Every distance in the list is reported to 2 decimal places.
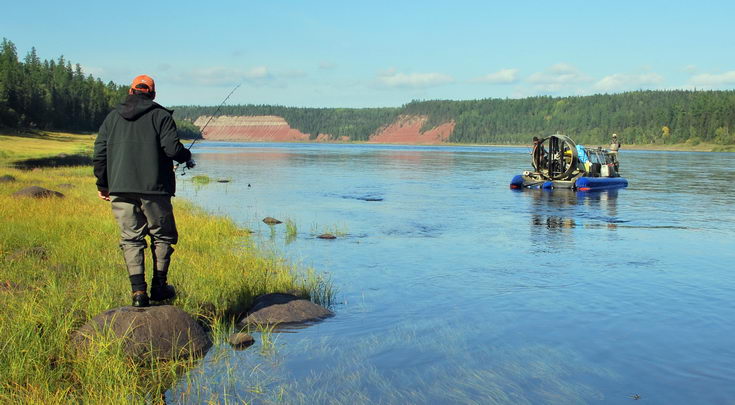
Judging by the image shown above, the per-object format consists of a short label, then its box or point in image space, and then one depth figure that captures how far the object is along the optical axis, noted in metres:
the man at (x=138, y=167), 7.88
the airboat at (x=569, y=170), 39.69
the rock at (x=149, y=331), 7.45
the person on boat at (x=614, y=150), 44.91
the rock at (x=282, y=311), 9.81
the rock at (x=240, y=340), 8.73
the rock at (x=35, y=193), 19.97
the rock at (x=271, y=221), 22.27
